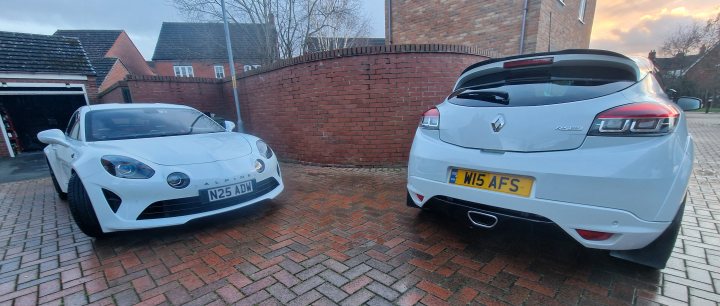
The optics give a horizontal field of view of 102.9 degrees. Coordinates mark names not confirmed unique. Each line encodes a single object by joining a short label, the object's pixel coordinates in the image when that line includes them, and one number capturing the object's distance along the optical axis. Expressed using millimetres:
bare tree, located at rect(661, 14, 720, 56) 20659
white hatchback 1423
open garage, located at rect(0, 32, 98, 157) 8953
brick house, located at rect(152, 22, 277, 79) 13422
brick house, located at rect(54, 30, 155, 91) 17438
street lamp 6620
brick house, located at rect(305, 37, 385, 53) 14325
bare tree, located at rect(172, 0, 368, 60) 12102
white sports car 2221
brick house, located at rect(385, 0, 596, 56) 7473
